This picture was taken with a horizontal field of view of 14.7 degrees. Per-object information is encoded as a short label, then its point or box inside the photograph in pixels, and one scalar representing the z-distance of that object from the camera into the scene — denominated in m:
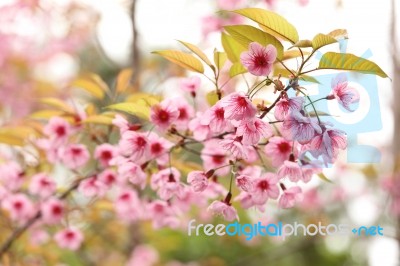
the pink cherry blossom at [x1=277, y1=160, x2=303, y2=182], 1.18
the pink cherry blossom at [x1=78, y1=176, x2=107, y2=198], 1.34
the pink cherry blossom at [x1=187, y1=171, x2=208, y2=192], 1.18
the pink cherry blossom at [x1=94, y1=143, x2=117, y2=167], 1.32
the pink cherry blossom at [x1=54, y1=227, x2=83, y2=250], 1.47
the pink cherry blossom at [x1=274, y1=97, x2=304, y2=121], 1.12
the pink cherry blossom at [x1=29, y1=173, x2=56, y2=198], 1.41
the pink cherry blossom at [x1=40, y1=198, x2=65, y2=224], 1.41
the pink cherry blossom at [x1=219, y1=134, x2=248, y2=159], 1.15
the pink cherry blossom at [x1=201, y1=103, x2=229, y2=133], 1.16
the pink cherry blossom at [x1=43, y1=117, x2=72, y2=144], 1.35
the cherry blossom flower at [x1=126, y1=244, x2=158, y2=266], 2.20
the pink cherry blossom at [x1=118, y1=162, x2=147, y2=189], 1.23
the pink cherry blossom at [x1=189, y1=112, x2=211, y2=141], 1.23
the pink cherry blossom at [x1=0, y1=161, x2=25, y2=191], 1.43
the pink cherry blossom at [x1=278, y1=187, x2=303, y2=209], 1.22
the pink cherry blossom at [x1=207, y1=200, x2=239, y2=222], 1.18
